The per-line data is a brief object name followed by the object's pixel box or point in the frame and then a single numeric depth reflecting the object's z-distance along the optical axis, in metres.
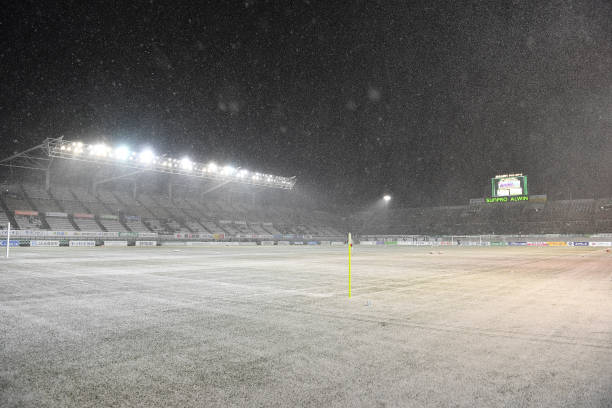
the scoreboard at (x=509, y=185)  59.81
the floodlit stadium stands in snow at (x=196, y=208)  45.72
